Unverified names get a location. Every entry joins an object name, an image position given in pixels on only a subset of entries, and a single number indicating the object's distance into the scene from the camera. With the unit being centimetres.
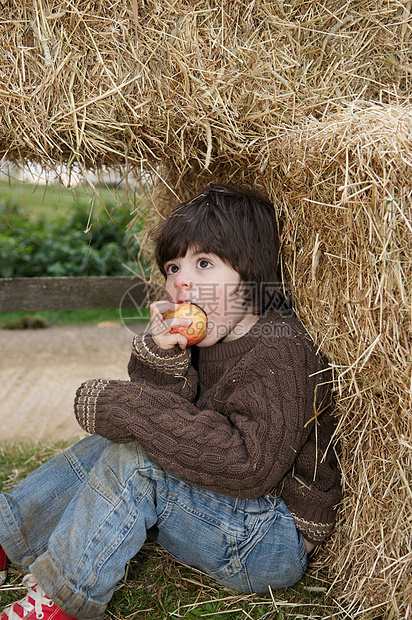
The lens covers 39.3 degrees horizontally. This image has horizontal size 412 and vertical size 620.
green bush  620
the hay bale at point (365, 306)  151
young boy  171
